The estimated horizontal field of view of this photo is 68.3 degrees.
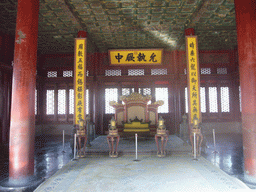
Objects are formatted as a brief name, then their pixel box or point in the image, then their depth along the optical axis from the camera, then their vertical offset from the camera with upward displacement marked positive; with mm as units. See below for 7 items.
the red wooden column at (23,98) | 3188 +187
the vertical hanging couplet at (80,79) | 5818 +912
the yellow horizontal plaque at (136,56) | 8430 +2330
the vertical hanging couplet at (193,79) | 5699 +844
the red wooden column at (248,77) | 3086 +500
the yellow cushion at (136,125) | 7582 -694
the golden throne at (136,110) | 8094 -88
